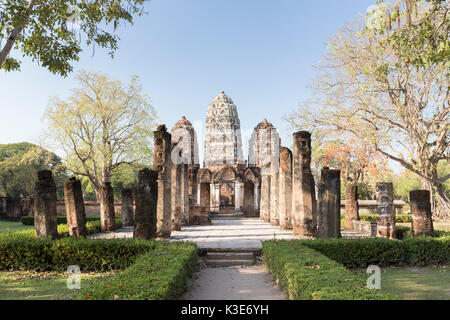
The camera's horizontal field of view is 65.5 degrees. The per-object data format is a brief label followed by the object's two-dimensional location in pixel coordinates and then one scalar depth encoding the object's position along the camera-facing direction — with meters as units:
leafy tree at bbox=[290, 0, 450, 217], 18.95
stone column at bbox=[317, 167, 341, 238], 12.10
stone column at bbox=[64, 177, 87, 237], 12.64
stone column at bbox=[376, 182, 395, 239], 13.26
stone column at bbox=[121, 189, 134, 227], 18.42
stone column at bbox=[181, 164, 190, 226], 19.06
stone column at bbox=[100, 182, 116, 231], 16.16
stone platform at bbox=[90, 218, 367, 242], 11.26
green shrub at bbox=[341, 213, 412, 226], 21.86
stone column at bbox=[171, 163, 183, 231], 16.52
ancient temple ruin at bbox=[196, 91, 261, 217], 32.56
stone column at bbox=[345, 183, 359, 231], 16.50
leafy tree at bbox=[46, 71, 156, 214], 25.58
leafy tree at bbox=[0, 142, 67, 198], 36.16
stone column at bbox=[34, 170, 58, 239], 10.67
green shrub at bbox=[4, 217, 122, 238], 11.19
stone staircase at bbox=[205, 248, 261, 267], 9.64
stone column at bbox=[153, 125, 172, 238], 12.83
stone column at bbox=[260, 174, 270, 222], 22.14
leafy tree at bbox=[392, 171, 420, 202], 41.76
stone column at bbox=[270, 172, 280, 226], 19.03
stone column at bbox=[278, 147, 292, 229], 15.91
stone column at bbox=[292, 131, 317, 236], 12.62
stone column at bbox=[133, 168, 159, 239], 10.80
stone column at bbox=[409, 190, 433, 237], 11.70
